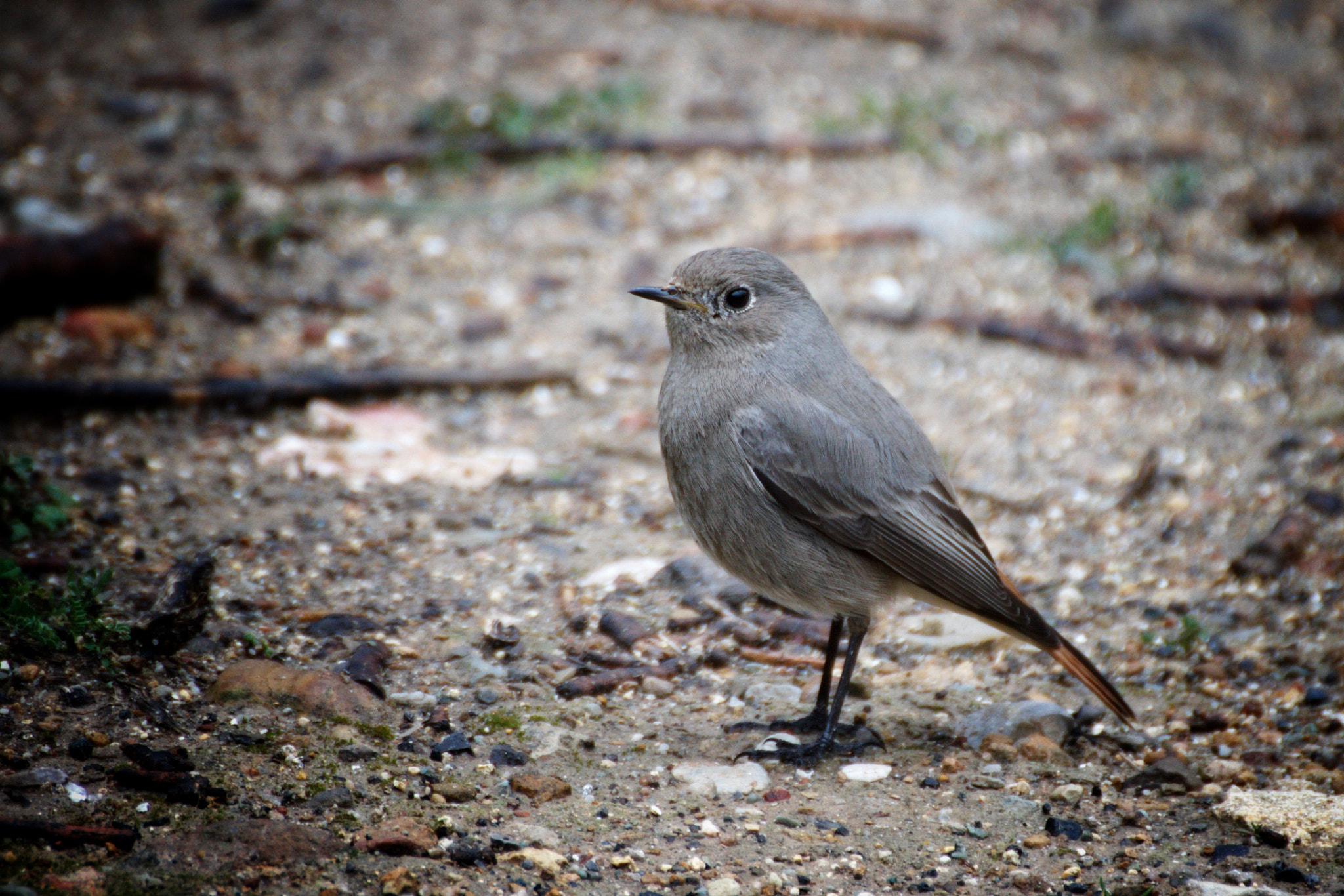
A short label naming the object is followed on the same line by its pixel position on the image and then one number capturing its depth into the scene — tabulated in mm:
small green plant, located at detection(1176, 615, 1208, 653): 8656
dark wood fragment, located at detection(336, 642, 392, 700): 7441
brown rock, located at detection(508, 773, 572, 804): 6754
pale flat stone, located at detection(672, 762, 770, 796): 7164
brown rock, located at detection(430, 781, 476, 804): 6582
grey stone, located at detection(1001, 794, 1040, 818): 7051
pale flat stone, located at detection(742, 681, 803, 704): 8320
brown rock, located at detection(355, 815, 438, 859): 5941
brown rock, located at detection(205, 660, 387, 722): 7035
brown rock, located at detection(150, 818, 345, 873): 5582
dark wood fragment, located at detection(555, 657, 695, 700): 7922
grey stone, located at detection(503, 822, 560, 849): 6316
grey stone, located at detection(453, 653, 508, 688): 7867
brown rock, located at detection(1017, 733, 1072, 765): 7633
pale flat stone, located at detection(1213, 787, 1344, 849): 6714
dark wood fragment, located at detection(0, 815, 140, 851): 5426
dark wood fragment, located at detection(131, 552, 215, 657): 7168
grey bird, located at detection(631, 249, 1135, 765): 7676
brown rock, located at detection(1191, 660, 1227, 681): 8484
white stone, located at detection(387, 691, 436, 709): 7434
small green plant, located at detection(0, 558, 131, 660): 6746
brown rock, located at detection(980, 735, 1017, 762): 7652
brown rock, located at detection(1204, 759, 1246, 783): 7430
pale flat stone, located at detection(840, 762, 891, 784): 7457
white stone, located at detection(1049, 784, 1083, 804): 7215
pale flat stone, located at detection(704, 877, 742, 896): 6113
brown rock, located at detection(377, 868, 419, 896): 5633
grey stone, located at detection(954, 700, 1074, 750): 7801
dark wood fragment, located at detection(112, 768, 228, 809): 5957
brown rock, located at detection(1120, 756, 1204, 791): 7340
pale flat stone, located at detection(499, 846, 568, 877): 6066
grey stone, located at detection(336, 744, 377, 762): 6721
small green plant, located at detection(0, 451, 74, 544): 8211
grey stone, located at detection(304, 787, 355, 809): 6230
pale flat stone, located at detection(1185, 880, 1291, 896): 6078
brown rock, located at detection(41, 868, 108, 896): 5152
